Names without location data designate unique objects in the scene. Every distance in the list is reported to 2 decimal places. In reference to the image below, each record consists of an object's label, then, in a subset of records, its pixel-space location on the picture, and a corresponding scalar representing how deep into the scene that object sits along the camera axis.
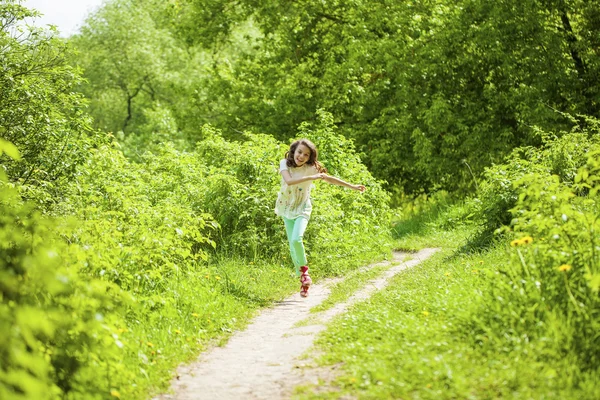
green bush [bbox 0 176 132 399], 4.24
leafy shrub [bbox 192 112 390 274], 11.23
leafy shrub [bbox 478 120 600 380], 5.20
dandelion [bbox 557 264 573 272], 5.56
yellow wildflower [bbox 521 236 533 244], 6.08
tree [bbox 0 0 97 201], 9.77
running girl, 9.29
